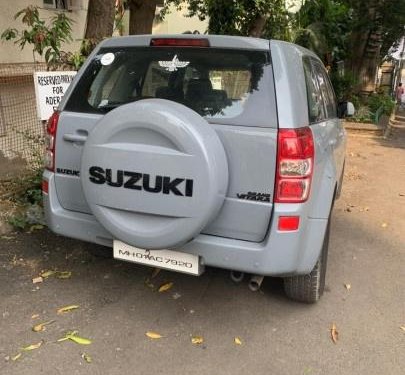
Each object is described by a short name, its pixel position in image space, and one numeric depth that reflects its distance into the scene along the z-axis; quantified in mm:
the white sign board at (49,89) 4480
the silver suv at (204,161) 2623
